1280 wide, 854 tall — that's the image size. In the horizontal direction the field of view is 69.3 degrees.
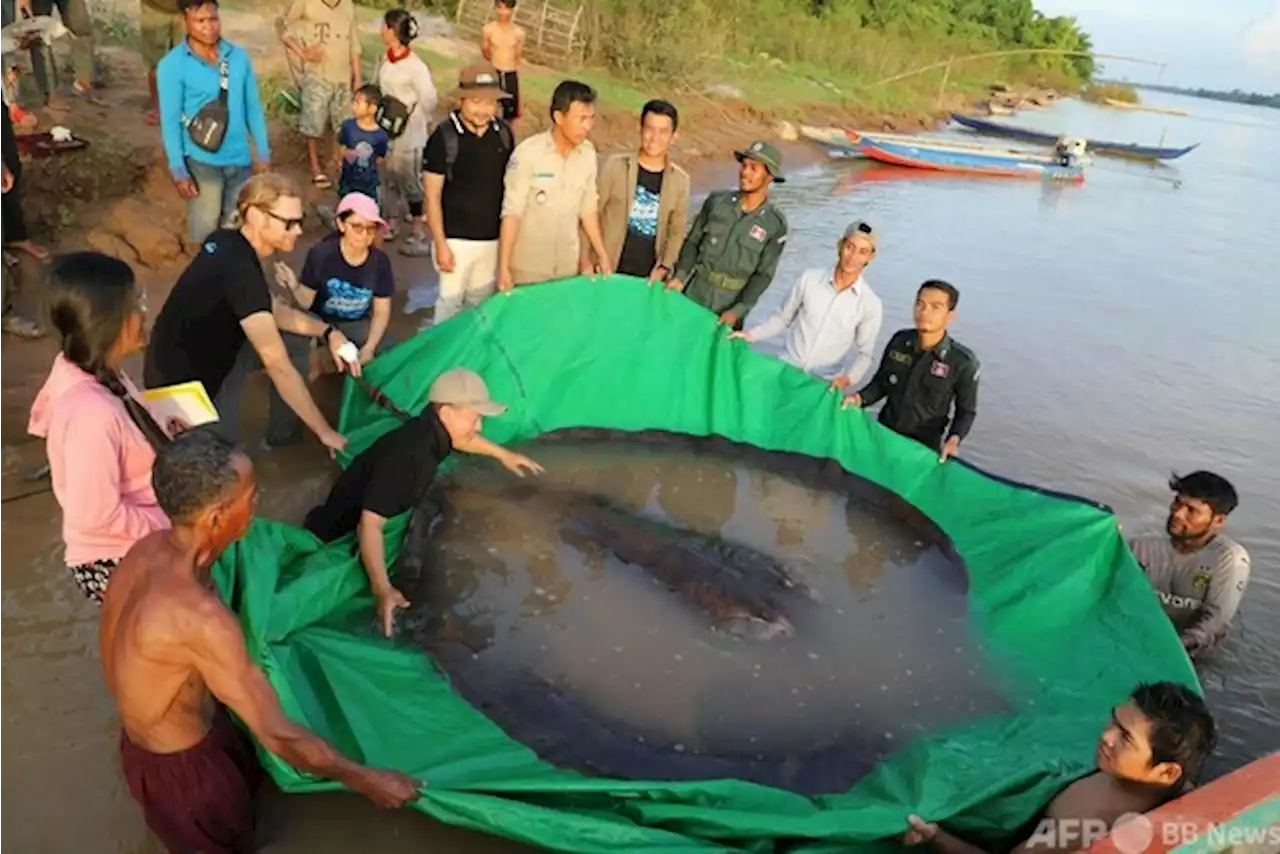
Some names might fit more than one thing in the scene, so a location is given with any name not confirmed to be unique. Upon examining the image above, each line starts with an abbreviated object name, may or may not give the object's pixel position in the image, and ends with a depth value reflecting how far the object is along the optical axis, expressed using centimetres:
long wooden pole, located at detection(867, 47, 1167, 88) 2348
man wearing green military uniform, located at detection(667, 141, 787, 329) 470
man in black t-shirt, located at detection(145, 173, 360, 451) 345
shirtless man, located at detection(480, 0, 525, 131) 753
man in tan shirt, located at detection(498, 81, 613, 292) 462
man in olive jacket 493
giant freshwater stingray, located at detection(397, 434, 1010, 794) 292
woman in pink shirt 240
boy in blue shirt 659
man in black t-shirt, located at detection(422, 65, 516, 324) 472
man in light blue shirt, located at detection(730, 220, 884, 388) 450
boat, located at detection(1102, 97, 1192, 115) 4209
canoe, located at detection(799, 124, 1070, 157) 1664
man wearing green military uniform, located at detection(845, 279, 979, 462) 427
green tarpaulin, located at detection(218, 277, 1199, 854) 242
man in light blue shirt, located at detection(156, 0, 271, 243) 480
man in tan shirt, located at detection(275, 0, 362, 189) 703
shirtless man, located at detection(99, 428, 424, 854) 205
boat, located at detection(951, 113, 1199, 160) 2288
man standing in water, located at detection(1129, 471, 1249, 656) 370
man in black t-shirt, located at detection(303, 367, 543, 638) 316
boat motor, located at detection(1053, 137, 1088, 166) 1825
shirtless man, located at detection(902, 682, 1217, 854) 230
